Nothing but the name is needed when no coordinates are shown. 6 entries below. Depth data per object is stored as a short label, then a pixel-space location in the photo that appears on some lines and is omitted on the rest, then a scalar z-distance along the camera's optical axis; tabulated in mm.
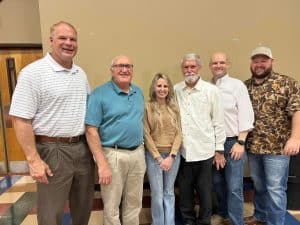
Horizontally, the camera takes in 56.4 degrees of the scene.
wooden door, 4012
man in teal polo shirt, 1959
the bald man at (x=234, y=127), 2293
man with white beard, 2275
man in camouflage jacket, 2207
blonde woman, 2246
